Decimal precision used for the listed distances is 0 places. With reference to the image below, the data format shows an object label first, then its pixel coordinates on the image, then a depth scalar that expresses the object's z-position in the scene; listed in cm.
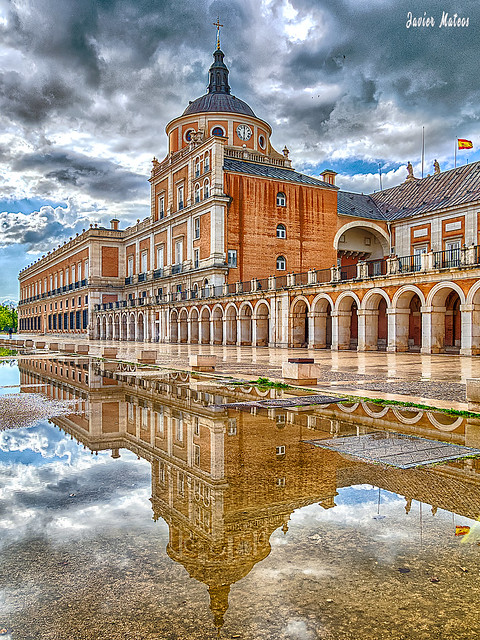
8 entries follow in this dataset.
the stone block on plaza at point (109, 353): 2227
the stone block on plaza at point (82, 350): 2668
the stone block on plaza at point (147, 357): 1947
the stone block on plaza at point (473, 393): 825
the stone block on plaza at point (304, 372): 1173
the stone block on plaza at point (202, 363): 1552
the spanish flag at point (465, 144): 4122
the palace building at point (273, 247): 2759
